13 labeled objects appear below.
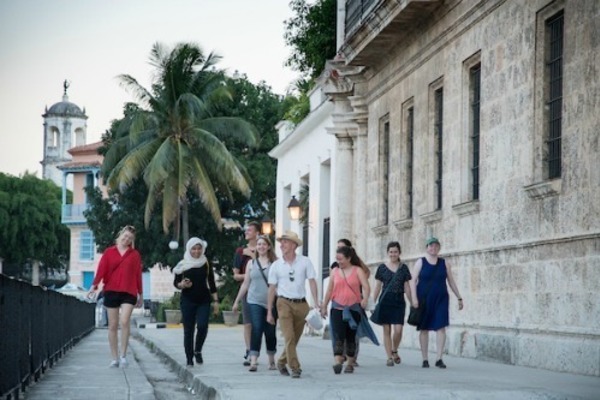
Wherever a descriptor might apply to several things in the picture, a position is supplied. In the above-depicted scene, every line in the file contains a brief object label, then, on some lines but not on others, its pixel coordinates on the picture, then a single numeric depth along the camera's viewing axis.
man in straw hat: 16.16
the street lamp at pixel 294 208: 38.09
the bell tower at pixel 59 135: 167.75
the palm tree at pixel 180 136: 53.62
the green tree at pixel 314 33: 45.53
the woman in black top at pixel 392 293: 18.92
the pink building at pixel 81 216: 98.00
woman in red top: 18.98
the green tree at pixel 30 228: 103.31
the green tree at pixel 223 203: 63.41
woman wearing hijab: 18.55
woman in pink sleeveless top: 16.89
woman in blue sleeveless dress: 18.44
